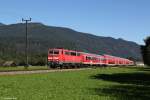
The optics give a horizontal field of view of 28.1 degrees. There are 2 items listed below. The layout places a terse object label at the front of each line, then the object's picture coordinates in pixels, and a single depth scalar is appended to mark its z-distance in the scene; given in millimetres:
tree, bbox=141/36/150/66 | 67522
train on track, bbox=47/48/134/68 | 53622
